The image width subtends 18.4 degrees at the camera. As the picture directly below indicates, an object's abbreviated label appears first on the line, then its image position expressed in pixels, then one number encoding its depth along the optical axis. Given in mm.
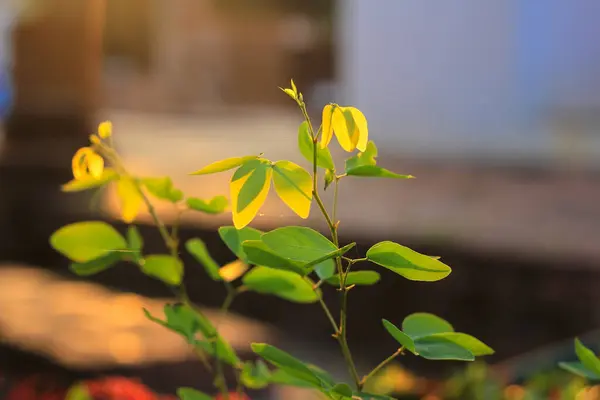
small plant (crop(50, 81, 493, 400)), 843
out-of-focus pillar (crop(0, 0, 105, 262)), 4520
